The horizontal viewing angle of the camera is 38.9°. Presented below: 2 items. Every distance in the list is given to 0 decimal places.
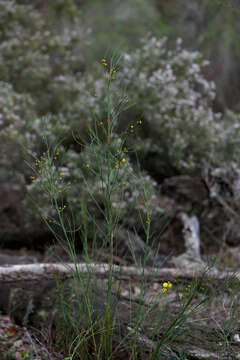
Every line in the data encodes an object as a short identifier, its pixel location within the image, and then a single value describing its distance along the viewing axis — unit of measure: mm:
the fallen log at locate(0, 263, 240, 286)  2850
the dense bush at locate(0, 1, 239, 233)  5023
